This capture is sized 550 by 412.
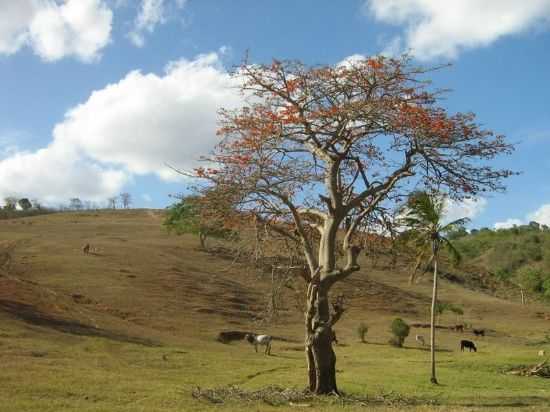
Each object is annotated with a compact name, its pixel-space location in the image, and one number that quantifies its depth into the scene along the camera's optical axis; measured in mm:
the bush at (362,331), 49769
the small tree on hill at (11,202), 176150
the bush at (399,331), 47891
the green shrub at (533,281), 97375
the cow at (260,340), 38656
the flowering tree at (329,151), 19609
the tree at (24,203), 178250
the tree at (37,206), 172750
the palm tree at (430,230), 27297
